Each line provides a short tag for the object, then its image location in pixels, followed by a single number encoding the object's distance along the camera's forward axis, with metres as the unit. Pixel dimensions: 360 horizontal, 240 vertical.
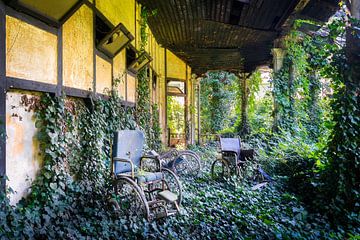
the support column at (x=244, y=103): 12.93
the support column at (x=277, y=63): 7.76
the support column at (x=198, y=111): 13.30
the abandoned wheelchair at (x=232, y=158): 5.40
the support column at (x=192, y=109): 12.13
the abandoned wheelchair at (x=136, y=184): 3.15
